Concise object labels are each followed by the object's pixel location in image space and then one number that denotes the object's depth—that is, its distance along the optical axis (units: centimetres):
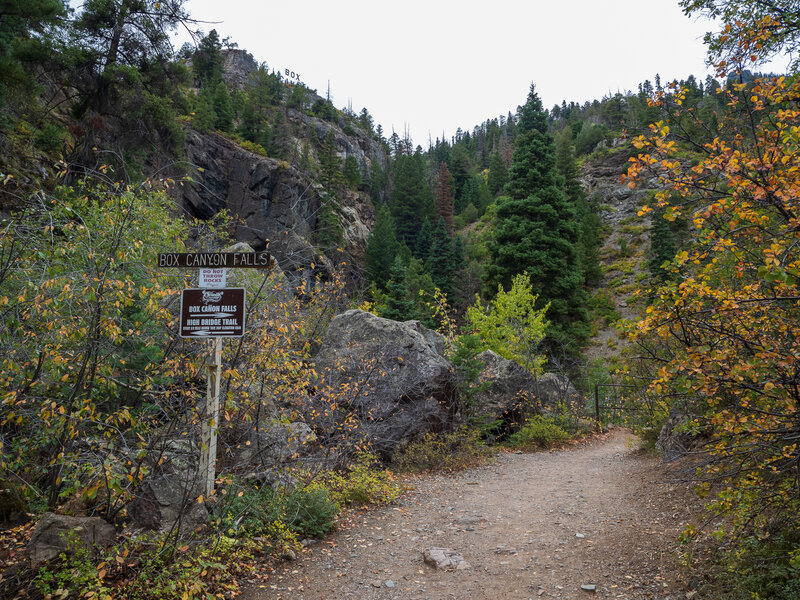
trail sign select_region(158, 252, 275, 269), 463
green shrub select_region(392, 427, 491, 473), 943
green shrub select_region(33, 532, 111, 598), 355
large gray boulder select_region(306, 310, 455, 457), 916
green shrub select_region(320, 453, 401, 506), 680
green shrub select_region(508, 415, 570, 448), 1257
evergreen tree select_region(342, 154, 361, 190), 4922
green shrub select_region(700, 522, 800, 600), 332
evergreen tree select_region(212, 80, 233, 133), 3947
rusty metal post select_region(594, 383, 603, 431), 1543
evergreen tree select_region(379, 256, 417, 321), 1912
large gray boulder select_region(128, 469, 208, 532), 457
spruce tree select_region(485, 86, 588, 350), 2289
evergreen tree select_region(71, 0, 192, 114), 1015
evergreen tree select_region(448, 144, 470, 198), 6848
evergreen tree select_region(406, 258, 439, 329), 2502
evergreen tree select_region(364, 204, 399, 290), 3641
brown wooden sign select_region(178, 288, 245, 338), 445
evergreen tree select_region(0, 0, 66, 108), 1051
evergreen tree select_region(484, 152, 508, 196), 5825
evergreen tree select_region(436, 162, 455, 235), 5372
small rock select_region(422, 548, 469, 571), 494
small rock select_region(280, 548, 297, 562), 499
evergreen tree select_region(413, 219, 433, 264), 4419
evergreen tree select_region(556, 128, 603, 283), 3716
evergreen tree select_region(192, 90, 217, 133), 3409
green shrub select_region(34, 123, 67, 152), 1220
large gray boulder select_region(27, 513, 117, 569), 377
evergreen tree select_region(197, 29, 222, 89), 4491
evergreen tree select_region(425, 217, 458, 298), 3706
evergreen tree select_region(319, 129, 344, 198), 3782
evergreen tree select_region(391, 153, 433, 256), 5216
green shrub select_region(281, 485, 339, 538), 555
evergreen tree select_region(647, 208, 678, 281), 3225
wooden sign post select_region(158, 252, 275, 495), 436
